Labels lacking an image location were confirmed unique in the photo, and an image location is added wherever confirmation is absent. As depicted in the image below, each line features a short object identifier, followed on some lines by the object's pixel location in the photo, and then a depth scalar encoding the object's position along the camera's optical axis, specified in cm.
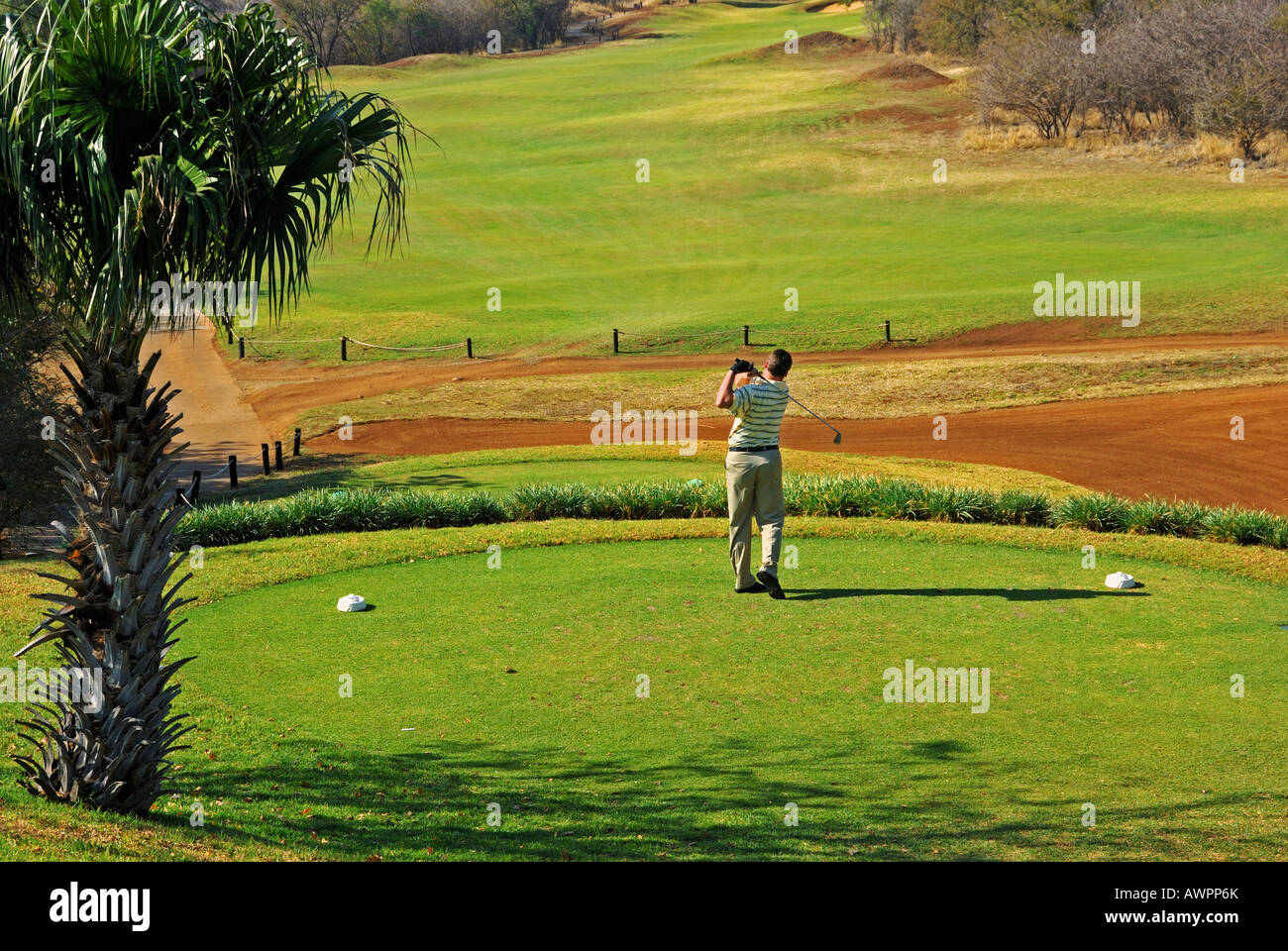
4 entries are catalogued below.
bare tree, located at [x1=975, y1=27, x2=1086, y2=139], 6825
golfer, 1344
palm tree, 706
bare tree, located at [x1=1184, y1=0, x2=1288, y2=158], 5916
